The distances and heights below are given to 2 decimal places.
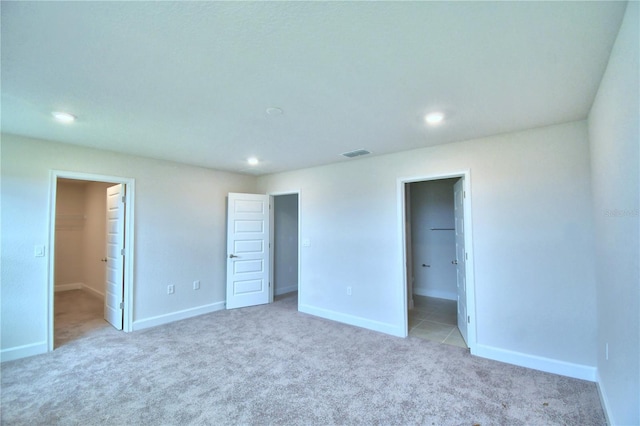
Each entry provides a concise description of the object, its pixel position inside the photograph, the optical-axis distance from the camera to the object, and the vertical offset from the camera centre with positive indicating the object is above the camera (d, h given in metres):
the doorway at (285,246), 6.14 -0.54
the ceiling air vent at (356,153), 3.81 +0.96
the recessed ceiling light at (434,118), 2.55 +0.97
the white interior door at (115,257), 4.00 -0.49
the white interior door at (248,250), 5.04 -0.51
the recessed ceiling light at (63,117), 2.53 +1.01
